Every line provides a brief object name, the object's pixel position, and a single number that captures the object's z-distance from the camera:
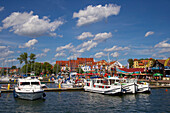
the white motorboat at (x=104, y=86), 39.28
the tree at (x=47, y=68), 167.79
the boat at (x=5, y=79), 89.36
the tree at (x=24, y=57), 145.88
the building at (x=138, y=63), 153.94
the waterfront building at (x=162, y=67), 87.52
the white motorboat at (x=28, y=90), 31.22
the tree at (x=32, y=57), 146.50
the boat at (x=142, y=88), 44.41
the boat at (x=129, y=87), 42.34
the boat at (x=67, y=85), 56.00
